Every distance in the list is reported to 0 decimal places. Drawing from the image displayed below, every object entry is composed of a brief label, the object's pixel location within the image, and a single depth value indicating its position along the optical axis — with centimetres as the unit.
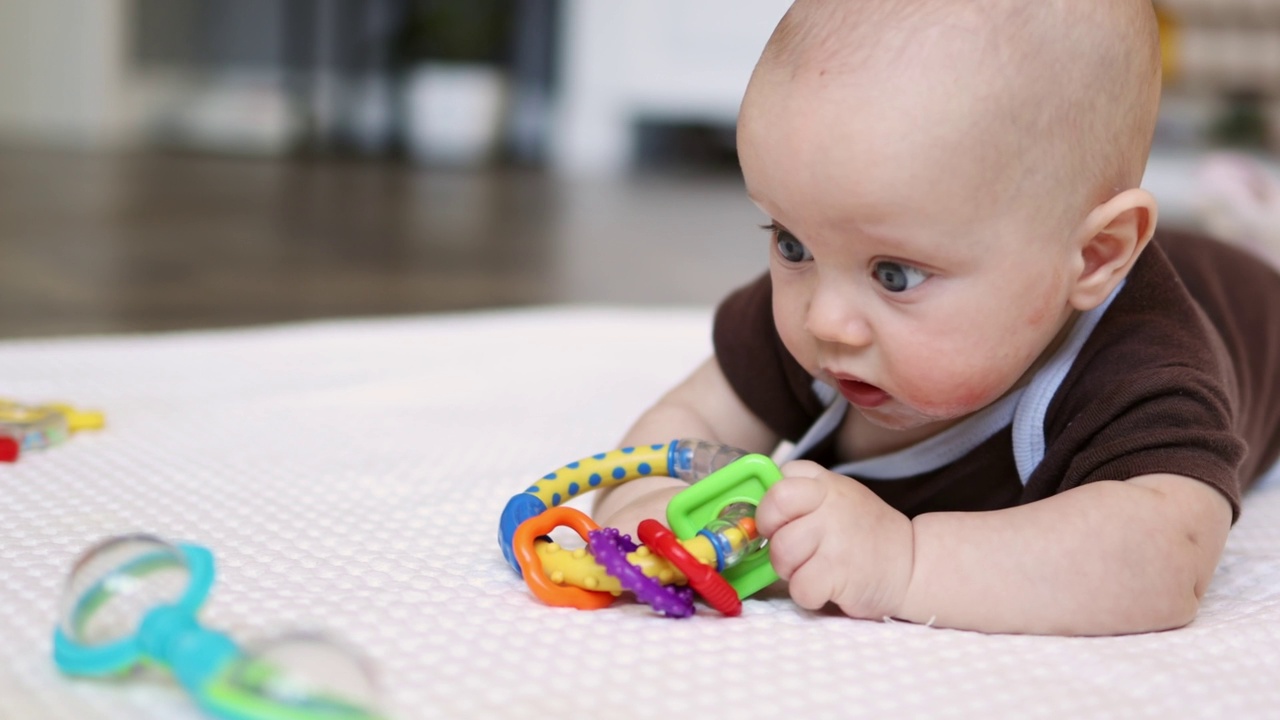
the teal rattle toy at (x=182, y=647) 41
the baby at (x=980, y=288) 58
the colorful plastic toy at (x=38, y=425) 81
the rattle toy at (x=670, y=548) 58
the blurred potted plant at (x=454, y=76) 378
